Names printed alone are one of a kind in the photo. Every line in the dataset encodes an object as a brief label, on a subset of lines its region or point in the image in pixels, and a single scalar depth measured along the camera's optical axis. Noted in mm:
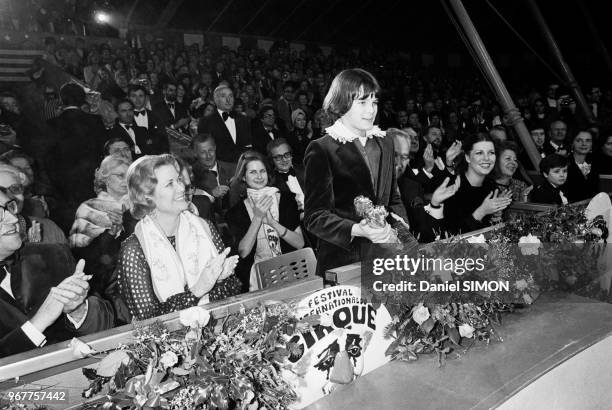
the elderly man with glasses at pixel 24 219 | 2451
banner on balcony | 2225
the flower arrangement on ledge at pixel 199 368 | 1734
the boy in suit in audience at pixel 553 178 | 4766
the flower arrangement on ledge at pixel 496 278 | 2486
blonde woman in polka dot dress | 2857
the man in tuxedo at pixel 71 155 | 2627
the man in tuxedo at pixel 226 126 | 3277
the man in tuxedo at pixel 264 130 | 3512
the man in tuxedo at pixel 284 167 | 3576
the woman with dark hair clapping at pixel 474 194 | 4297
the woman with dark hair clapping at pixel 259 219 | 3408
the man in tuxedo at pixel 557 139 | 5574
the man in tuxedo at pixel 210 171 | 3160
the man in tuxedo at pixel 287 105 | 3602
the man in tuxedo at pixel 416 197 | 3955
